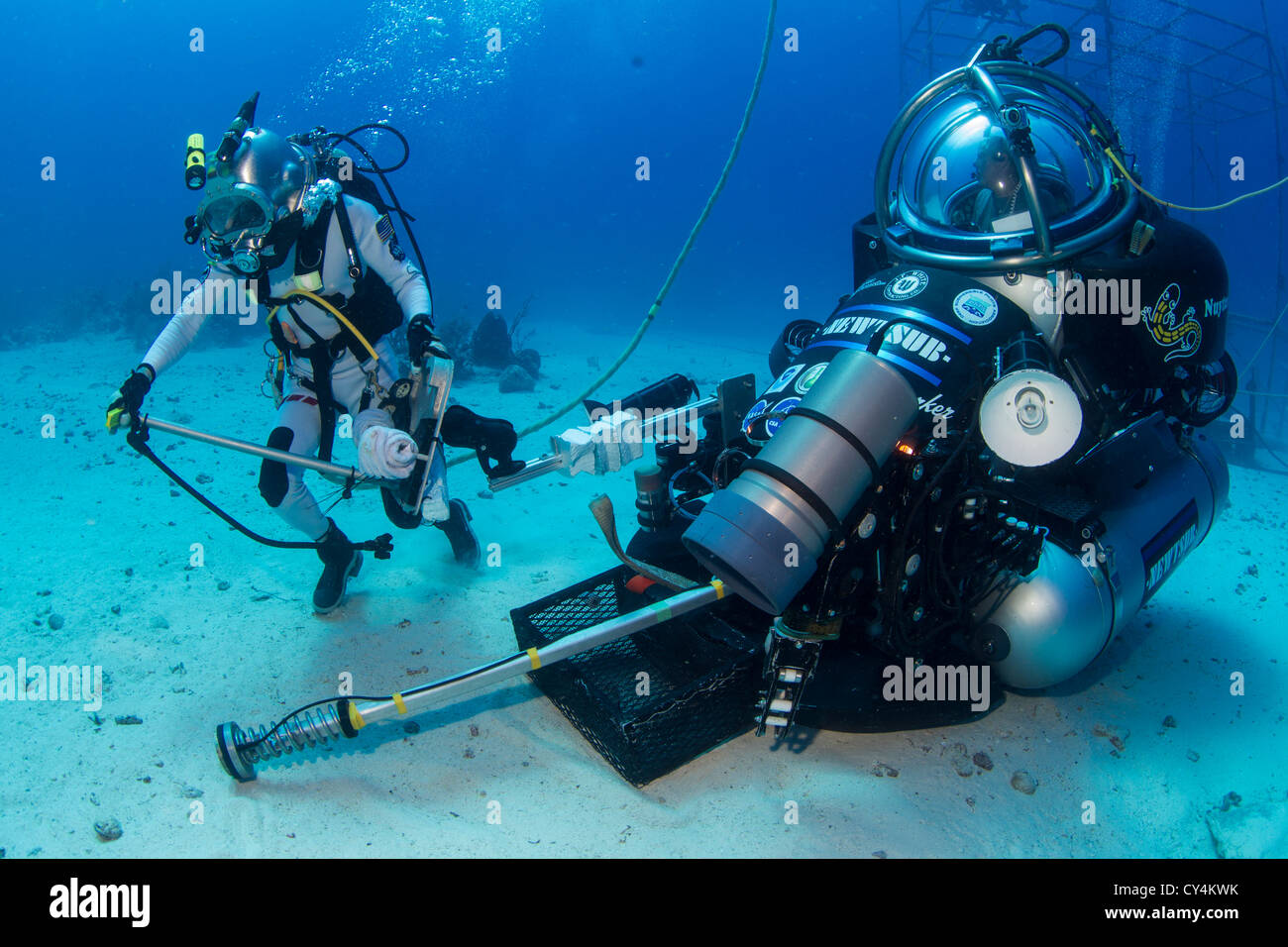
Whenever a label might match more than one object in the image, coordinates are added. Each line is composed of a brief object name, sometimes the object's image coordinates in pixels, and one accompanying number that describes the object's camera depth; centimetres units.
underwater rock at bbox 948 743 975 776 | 305
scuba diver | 377
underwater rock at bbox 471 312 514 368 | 1316
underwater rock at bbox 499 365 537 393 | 1152
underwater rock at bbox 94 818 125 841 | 263
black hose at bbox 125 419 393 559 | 347
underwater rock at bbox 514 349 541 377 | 1299
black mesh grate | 292
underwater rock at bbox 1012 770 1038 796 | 297
